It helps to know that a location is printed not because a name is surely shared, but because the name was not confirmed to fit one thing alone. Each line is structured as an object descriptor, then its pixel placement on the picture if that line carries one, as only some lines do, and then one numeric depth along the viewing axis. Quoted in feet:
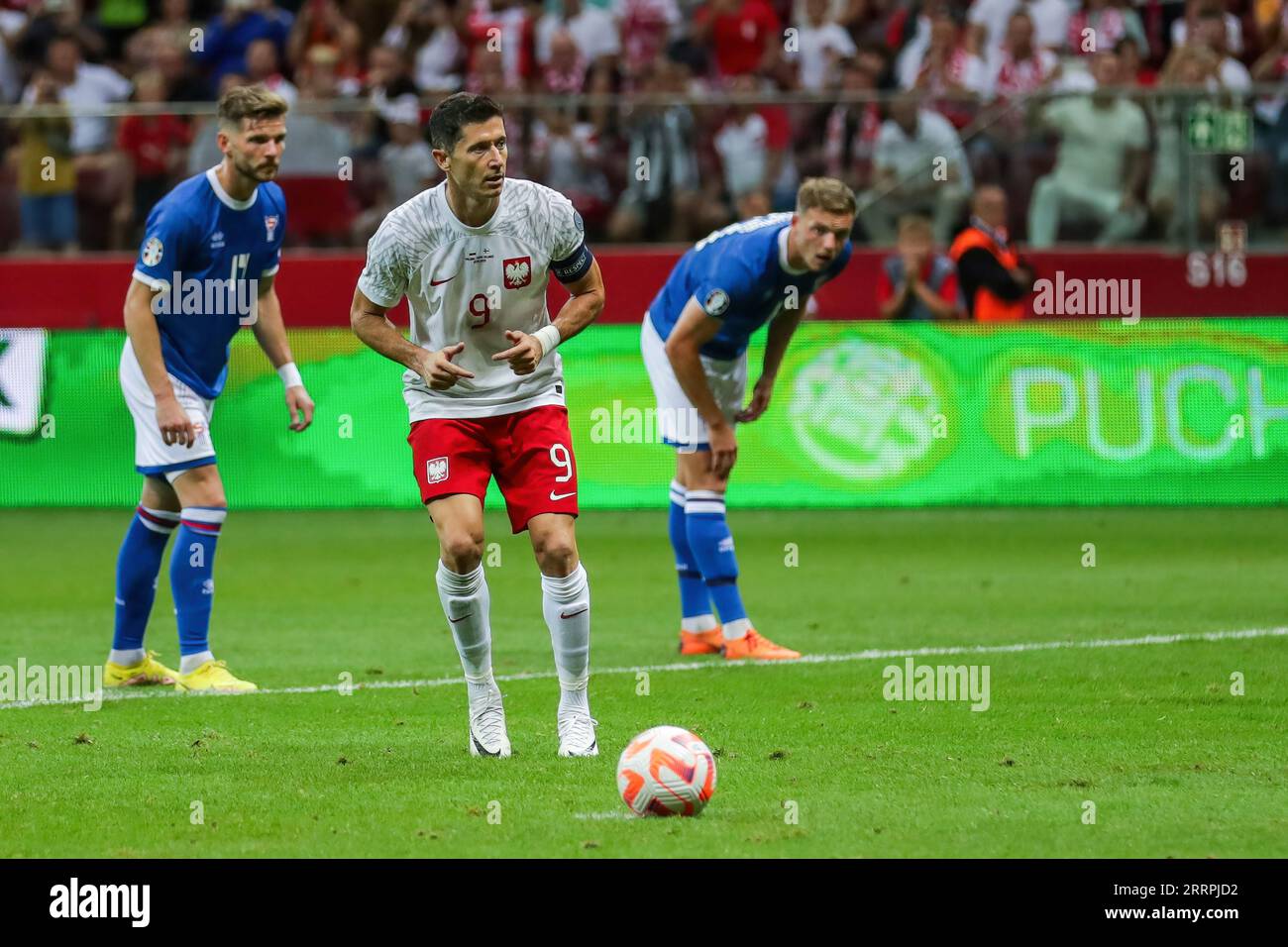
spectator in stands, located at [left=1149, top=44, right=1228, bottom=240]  53.47
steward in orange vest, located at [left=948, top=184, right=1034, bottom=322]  53.21
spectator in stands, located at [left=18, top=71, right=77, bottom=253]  56.85
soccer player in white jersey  23.52
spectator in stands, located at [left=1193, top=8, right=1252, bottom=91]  58.08
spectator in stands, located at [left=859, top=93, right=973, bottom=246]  54.75
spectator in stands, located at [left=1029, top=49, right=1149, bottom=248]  53.31
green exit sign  53.62
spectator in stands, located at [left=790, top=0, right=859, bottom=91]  61.46
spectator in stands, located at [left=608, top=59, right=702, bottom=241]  55.52
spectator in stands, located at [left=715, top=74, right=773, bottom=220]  55.16
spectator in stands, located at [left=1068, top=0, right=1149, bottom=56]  59.11
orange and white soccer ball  20.29
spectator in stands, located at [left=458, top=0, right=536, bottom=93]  60.85
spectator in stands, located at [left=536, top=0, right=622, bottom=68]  63.21
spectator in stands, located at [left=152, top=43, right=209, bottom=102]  62.44
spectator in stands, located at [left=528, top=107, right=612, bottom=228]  55.62
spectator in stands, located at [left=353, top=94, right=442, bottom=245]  56.03
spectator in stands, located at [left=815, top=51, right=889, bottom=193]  55.01
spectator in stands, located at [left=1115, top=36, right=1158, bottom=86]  57.26
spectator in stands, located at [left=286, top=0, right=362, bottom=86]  64.39
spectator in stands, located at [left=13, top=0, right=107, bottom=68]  65.62
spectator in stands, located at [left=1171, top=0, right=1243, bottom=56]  59.36
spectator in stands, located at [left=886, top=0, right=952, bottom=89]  60.11
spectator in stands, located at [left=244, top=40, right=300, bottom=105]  62.28
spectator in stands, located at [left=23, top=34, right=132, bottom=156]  63.46
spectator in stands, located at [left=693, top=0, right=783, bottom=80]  62.54
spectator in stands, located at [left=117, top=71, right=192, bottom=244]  56.39
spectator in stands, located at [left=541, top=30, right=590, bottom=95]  61.21
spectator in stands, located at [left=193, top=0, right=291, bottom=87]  64.44
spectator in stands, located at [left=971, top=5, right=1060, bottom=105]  58.34
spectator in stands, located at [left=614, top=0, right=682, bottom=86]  63.21
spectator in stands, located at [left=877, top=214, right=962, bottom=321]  54.19
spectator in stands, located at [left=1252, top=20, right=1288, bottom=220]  53.88
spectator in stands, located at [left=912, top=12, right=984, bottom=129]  58.70
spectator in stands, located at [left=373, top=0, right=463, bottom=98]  63.57
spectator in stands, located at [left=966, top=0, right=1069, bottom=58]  59.77
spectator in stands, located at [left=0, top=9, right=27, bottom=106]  65.16
